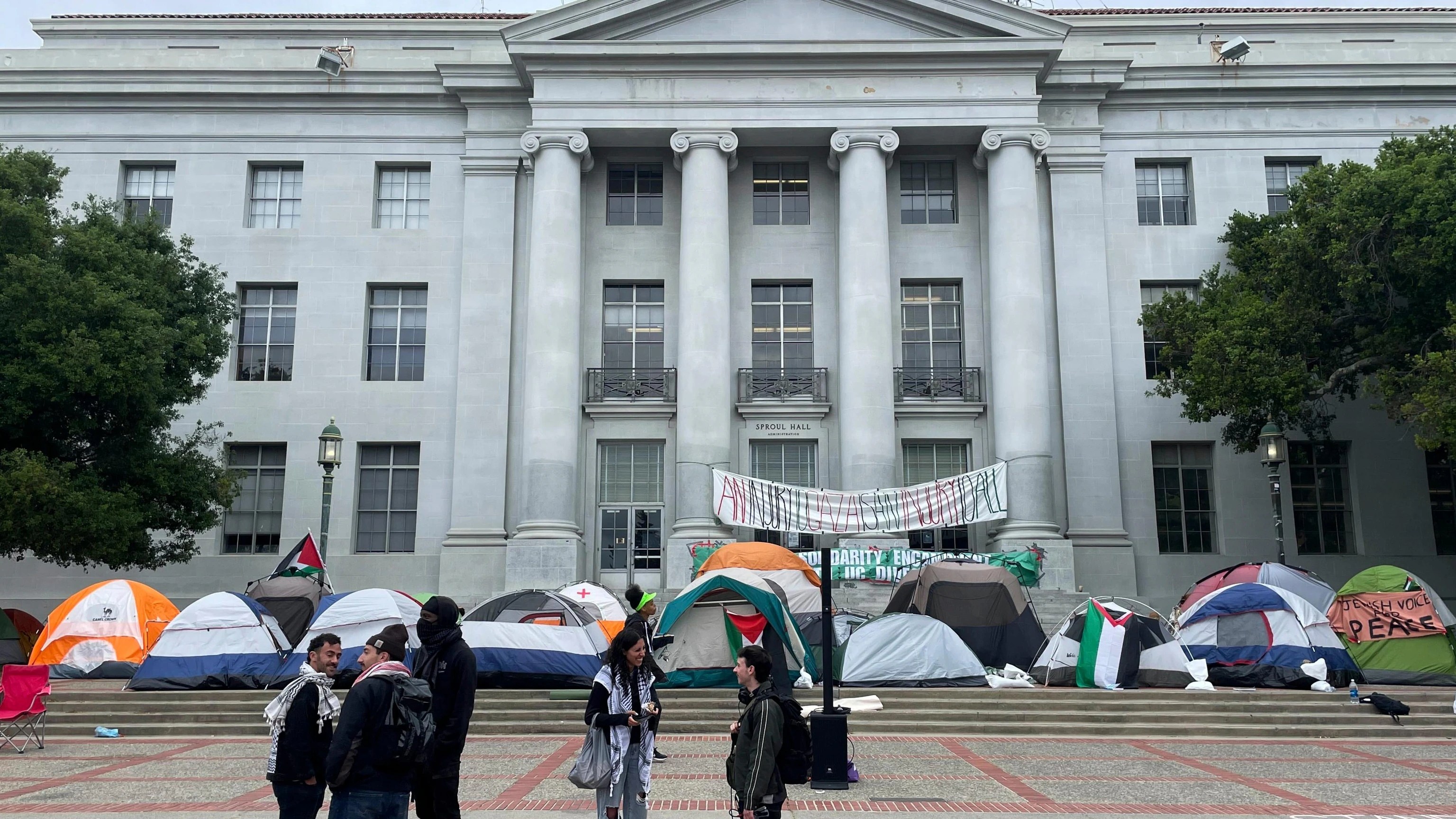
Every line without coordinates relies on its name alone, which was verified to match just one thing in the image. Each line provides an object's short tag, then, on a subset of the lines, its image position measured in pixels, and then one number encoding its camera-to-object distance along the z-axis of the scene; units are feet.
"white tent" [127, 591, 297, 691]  62.18
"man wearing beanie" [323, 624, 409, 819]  21.53
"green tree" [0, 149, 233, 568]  72.02
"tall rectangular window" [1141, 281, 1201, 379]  102.78
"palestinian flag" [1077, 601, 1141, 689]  62.75
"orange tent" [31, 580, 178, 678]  70.85
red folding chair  48.26
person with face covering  24.63
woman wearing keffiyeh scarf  28.30
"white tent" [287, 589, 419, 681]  65.05
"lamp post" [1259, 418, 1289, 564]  76.89
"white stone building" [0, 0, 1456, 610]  98.17
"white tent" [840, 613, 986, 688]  62.85
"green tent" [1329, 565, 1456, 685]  65.62
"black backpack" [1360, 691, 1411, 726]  56.24
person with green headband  30.14
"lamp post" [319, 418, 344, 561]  75.36
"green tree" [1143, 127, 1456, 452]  79.10
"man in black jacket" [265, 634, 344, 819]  23.13
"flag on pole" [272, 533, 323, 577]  78.54
